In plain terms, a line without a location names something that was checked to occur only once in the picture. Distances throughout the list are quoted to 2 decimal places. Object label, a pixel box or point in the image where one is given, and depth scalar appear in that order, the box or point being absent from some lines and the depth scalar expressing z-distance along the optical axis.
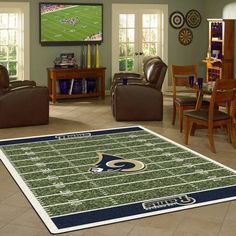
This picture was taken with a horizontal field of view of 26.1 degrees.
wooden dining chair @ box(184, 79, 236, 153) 6.28
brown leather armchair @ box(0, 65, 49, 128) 7.56
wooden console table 10.00
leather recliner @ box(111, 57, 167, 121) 8.08
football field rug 4.31
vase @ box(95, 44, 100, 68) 10.59
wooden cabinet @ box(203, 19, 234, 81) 10.45
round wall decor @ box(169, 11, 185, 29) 11.36
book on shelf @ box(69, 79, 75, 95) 10.38
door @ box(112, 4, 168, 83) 11.00
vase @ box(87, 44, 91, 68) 10.49
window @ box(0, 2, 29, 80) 10.03
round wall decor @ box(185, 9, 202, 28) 11.52
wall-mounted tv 10.23
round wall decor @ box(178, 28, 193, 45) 11.54
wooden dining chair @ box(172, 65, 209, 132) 7.60
